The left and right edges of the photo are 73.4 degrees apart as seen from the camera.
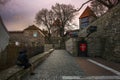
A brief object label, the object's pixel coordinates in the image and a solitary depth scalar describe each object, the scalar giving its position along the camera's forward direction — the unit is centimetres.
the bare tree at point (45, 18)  2384
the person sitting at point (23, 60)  347
